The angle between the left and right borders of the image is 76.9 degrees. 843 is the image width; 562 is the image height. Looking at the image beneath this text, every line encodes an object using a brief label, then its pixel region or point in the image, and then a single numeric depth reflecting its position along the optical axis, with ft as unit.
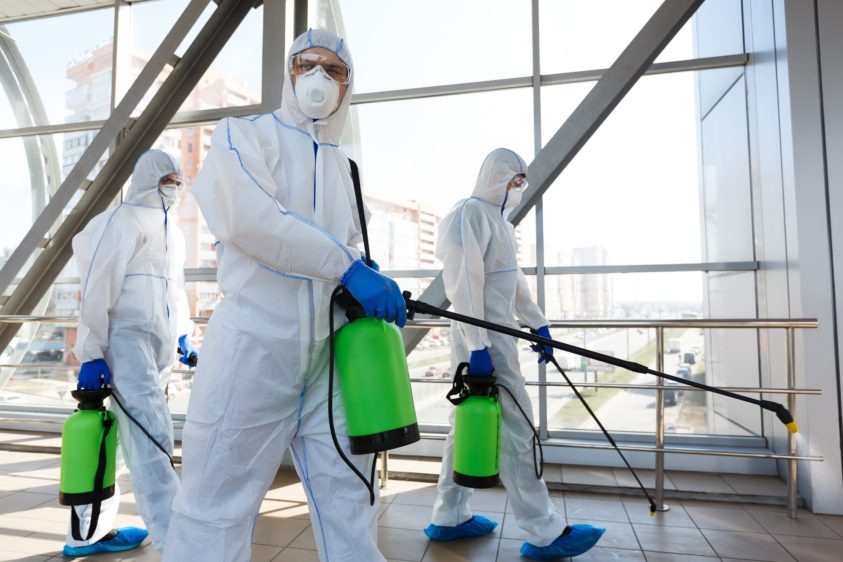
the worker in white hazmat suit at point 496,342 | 6.02
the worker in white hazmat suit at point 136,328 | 5.90
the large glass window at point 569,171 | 9.61
